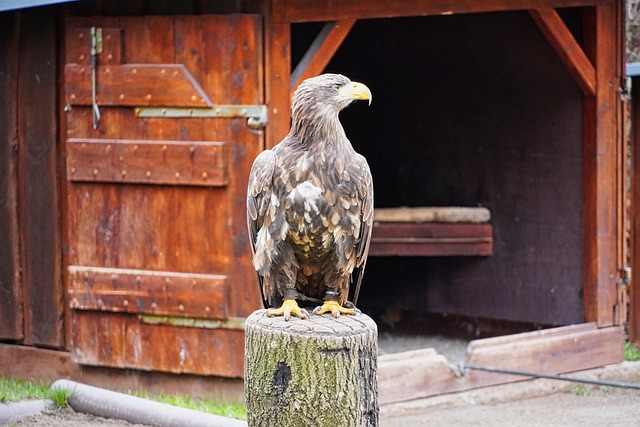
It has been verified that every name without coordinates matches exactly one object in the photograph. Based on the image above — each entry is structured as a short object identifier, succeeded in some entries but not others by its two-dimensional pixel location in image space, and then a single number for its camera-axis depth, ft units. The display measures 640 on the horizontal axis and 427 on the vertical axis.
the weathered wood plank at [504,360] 38.40
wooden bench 48.62
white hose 30.60
